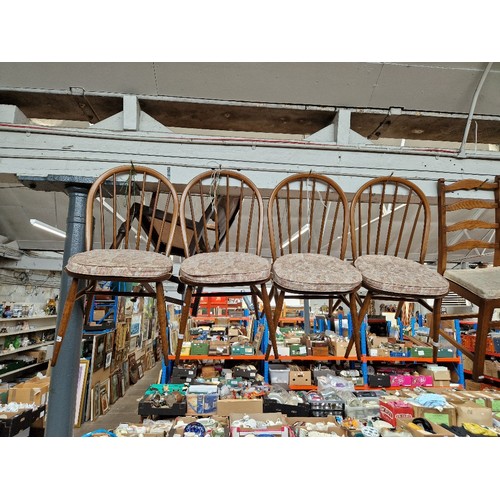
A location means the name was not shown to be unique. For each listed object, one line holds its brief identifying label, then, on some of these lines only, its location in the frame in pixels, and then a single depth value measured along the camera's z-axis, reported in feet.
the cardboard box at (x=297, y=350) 14.15
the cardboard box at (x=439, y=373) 13.65
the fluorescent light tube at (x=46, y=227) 15.13
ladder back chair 5.90
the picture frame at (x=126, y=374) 22.07
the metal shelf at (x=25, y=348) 18.20
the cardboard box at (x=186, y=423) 7.03
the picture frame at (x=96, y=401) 16.16
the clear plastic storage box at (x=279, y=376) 13.14
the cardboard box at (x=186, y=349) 13.56
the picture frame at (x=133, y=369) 23.71
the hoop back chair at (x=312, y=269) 5.06
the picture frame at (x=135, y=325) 24.58
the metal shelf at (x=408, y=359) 13.71
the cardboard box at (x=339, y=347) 13.94
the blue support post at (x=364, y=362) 13.56
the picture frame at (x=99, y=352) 16.39
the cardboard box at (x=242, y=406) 8.47
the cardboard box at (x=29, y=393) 12.03
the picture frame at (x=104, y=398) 17.39
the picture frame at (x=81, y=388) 14.78
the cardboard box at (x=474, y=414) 7.40
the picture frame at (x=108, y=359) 18.23
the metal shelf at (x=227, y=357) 13.51
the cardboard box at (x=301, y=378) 13.23
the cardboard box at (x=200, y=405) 9.18
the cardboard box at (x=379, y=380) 12.78
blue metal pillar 6.12
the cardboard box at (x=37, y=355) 21.31
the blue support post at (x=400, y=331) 17.47
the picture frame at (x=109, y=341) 18.20
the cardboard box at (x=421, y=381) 12.98
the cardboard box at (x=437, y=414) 7.41
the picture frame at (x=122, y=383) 20.99
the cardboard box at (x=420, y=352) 14.30
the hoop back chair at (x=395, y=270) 5.26
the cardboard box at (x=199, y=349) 13.57
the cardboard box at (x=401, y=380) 12.93
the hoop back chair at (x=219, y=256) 5.03
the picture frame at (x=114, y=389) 19.20
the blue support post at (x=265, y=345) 13.46
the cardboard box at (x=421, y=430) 6.04
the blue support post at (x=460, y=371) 14.58
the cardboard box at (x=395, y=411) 7.49
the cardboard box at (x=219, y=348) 13.70
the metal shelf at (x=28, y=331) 18.57
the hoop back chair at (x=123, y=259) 4.92
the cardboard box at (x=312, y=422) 7.03
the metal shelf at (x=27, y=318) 18.54
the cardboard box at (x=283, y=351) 14.07
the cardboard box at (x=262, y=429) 6.24
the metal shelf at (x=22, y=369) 17.51
